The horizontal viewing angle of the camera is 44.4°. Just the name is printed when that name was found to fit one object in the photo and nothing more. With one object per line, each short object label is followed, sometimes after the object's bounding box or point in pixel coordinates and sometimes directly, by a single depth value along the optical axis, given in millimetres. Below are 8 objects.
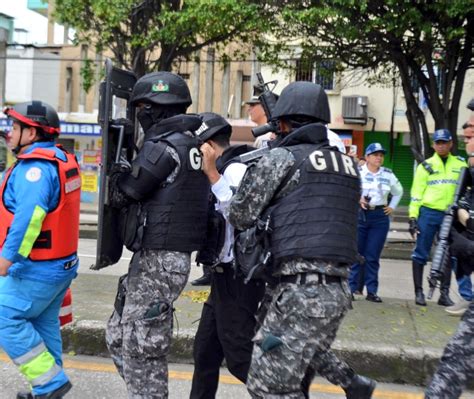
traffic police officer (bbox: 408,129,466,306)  5906
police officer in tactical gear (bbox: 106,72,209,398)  2869
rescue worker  3145
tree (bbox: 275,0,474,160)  9852
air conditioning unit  19422
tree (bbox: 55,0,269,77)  11188
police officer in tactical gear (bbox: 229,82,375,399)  2490
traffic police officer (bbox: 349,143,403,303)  6023
